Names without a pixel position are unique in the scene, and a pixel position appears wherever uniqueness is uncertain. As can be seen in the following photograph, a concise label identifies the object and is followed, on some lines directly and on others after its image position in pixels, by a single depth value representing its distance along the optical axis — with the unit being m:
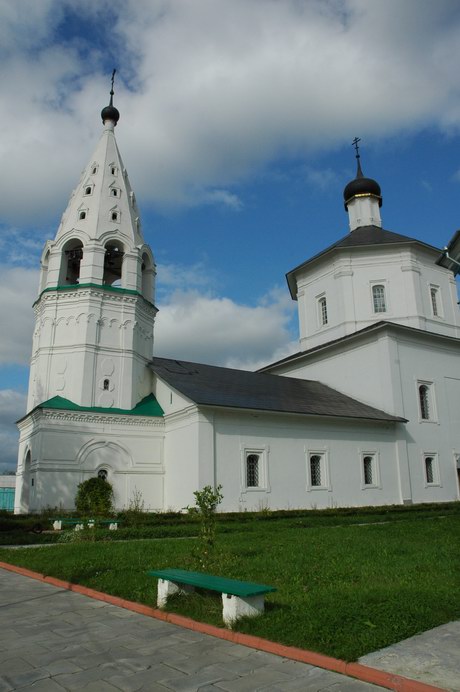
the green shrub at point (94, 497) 20.27
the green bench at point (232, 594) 5.38
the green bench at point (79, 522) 15.67
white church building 21.48
